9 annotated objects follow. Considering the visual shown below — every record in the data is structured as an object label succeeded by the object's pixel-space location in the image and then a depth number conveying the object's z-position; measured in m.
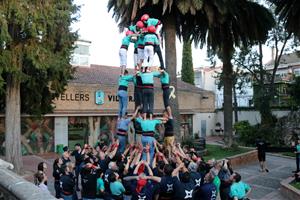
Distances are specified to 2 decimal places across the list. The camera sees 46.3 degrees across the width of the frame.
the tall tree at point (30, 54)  13.62
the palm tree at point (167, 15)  17.45
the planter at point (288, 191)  11.84
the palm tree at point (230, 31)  20.94
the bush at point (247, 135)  29.13
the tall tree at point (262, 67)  28.98
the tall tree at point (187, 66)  42.34
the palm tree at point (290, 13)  21.09
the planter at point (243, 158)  19.62
